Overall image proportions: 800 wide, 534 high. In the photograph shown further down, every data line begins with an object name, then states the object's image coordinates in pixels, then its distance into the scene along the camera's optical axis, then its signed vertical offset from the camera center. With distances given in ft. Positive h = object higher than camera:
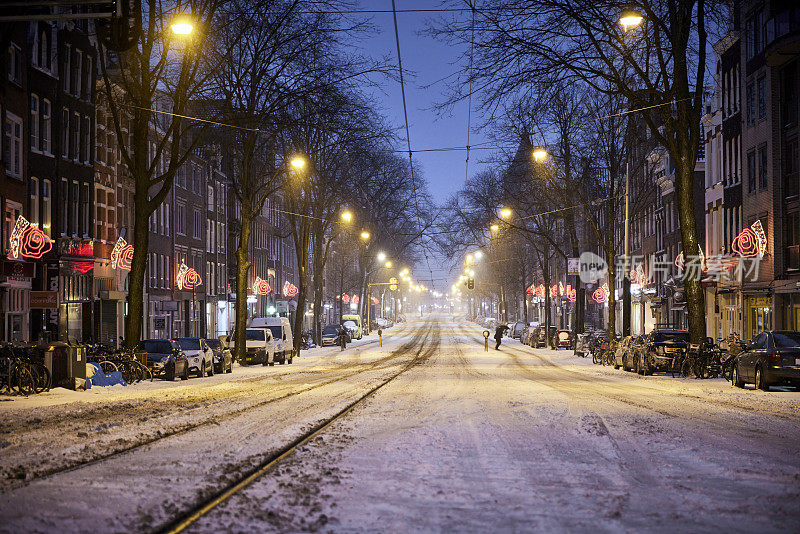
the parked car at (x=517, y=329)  320.46 -8.55
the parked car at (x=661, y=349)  121.90 -5.59
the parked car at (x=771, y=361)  85.20 -4.95
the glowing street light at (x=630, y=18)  94.63 +24.43
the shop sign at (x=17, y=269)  117.91 +3.59
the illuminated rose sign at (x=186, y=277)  196.44 +4.39
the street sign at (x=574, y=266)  199.00 +6.17
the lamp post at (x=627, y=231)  94.89 +9.91
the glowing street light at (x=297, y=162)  152.05 +19.43
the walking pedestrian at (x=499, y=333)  229.66 -7.00
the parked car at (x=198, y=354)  122.52 -6.02
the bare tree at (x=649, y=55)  96.99 +22.61
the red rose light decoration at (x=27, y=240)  115.03 +6.63
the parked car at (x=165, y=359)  111.96 -5.90
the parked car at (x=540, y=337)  250.98 -8.50
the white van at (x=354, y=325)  301.43 -6.70
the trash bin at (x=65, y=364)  85.51 -4.91
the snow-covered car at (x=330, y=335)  257.14 -8.19
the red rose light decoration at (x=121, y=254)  156.97 +6.85
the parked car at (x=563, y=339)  234.79 -8.39
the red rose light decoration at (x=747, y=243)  149.28 +7.71
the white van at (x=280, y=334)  165.58 -5.13
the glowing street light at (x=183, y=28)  84.99 +21.29
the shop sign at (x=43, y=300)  119.88 +0.23
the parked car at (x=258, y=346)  158.81 -6.51
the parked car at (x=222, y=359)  132.98 -7.10
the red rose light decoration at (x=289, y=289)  273.75 +3.02
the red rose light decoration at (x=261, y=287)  243.40 +3.15
